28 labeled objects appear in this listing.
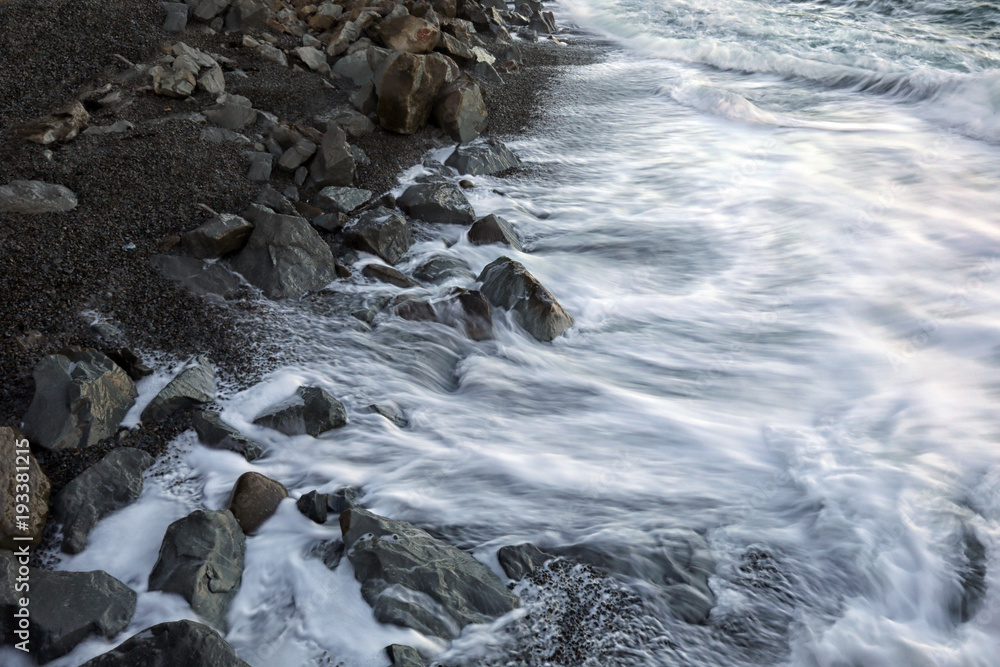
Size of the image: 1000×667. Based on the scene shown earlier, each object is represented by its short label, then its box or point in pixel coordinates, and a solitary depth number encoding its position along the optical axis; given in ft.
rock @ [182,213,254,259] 12.00
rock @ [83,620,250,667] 5.96
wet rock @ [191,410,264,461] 9.02
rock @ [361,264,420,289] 12.98
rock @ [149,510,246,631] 7.06
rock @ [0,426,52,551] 7.30
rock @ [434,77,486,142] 18.76
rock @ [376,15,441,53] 21.43
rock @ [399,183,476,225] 15.08
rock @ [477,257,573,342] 12.07
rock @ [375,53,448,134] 17.87
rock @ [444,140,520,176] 17.76
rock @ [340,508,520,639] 7.04
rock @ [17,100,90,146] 14.02
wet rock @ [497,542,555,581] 7.76
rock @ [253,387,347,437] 9.44
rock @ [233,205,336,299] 12.07
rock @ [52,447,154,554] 7.77
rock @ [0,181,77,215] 12.11
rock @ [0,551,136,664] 6.48
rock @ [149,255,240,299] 11.62
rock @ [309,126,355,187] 15.25
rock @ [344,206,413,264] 13.62
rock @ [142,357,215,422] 9.20
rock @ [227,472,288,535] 8.09
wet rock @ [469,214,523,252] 14.78
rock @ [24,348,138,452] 8.46
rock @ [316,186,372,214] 14.58
